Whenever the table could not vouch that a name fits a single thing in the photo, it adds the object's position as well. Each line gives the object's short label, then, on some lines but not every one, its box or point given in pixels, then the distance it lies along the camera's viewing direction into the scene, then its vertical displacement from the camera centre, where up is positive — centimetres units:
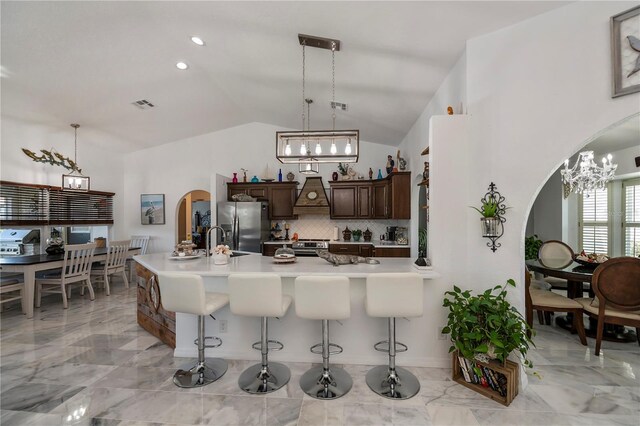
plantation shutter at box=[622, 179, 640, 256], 486 -10
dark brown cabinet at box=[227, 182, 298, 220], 588 +42
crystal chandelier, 430 +61
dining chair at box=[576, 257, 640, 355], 269 -82
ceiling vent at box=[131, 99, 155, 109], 453 +187
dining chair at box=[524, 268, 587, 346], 304 -108
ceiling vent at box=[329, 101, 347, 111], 418 +169
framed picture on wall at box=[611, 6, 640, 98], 194 +118
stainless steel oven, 536 -71
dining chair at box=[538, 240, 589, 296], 384 -65
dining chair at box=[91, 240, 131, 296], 512 -99
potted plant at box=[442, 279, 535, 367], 211 -94
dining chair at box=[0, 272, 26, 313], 385 -105
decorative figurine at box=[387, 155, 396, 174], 537 +96
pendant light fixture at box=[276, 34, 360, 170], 310 +80
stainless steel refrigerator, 539 -24
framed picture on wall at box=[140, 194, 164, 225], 660 +8
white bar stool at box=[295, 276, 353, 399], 208 -70
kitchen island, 265 -120
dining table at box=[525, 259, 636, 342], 311 -102
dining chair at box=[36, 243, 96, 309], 438 -101
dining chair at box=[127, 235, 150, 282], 637 -75
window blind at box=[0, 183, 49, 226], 457 +14
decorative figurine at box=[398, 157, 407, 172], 507 +92
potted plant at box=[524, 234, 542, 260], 504 -68
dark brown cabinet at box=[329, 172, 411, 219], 500 +27
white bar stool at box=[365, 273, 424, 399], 213 -68
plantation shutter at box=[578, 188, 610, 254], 535 -19
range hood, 566 +28
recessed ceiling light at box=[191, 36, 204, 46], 311 +201
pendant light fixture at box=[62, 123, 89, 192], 499 +58
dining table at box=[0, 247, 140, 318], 388 -82
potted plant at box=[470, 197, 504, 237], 234 -6
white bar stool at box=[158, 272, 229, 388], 223 -80
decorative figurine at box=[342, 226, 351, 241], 581 -50
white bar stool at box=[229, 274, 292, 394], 217 -71
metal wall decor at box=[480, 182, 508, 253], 235 -6
